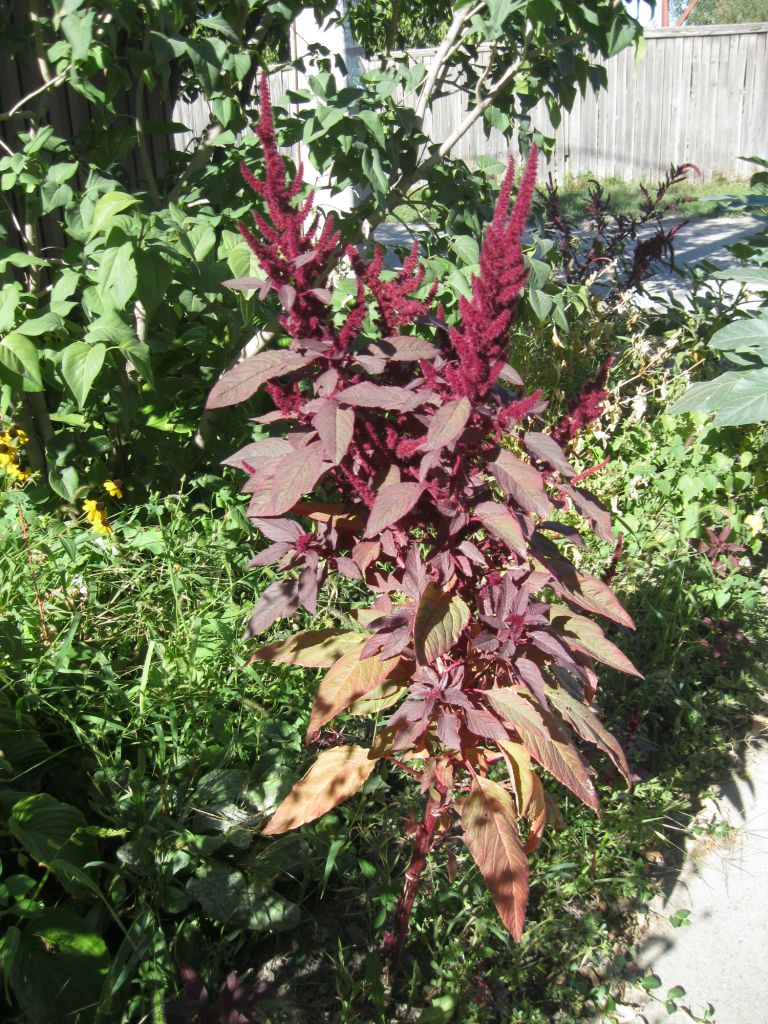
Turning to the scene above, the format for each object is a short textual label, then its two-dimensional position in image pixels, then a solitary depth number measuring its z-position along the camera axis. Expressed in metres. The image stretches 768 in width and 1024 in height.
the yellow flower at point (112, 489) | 3.01
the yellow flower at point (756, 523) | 3.47
